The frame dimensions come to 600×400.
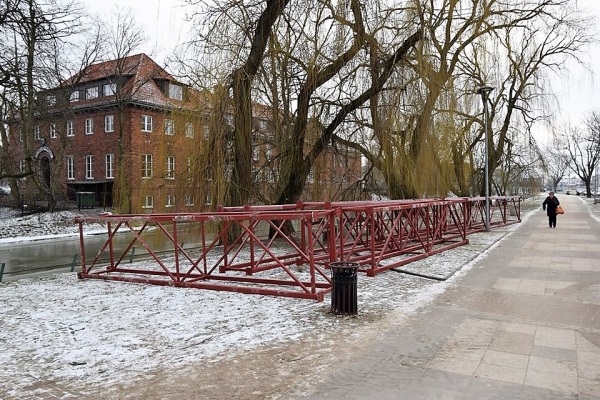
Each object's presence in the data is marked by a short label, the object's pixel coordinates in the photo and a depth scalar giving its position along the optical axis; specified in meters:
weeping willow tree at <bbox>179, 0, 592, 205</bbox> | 12.98
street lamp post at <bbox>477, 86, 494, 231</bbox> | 19.65
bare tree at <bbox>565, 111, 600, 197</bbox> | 59.25
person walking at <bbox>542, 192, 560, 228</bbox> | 21.47
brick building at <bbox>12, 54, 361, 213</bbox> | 13.15
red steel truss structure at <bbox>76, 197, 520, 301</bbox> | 8.31
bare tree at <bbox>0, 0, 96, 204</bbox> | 16.31
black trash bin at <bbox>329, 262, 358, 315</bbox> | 6.83
